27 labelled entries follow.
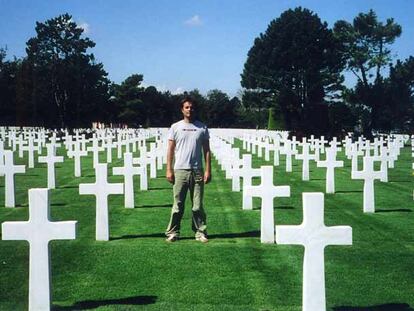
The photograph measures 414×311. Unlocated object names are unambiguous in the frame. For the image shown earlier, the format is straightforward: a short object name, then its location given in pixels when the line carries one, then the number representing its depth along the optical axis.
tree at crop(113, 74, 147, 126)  88.88
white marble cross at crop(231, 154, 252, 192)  13.20
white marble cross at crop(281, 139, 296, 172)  19.88
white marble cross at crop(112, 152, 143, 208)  11.19
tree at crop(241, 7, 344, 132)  55.84
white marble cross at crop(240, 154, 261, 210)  11.04
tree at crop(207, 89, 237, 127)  97.31
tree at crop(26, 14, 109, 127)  64.18
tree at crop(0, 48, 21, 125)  61.41
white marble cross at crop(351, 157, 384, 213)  10.80
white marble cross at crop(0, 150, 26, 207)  11.24
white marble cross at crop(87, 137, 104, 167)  17.74
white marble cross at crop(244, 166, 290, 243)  7.94
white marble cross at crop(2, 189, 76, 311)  5.02
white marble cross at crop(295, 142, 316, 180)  17.03
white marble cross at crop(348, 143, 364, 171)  17.66
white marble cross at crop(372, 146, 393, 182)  15.48
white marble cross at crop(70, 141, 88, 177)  18.05
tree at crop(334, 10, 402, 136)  52.44
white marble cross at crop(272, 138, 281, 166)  22.36
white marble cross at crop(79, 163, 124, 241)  8.21
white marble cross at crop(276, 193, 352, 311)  4.73
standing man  7.92
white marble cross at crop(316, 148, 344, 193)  13.44
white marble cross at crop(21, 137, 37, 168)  21.44
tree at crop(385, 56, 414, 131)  52.72
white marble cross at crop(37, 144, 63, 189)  14.42
